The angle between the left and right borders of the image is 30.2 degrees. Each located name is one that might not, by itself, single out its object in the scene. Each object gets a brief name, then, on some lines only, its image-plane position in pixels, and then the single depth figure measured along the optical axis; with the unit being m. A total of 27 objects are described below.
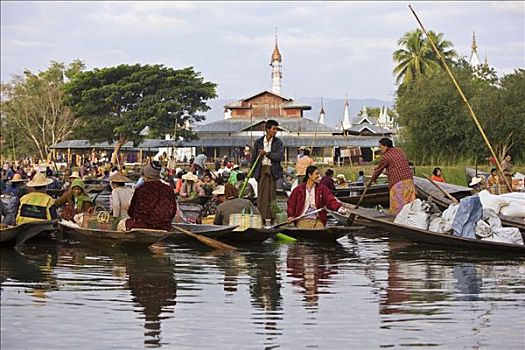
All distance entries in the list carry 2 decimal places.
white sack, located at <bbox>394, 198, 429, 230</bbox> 12.42
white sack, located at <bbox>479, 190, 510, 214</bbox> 12.76
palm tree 53.85
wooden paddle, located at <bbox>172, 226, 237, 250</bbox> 11.21
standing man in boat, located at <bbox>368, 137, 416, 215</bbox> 13.32
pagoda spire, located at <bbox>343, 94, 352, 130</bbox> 73.31
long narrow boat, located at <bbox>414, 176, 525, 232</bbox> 15.64
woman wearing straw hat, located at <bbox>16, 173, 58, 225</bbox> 11.22
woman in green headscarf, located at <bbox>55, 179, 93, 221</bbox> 12.29
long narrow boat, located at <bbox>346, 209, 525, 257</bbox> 11.15
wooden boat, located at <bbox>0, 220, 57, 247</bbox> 10.64
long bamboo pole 14.45
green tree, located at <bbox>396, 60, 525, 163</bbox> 37.00
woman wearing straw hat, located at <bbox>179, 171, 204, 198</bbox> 19.77
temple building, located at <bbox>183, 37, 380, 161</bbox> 53.19
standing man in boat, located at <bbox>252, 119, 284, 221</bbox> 13.13
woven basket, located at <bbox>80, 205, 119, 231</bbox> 11.45
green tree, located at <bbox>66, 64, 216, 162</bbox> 51.53
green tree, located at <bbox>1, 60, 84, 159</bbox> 58.59
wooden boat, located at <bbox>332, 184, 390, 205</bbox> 19.89
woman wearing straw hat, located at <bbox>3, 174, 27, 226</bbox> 11.53
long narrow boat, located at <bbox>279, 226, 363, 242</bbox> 12.13
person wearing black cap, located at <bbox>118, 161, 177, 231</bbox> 10.81
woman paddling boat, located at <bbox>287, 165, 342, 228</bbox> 12.29
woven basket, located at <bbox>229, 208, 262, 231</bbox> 11.87
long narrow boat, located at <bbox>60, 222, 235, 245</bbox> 10.57
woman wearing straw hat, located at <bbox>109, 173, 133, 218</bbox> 11.75
